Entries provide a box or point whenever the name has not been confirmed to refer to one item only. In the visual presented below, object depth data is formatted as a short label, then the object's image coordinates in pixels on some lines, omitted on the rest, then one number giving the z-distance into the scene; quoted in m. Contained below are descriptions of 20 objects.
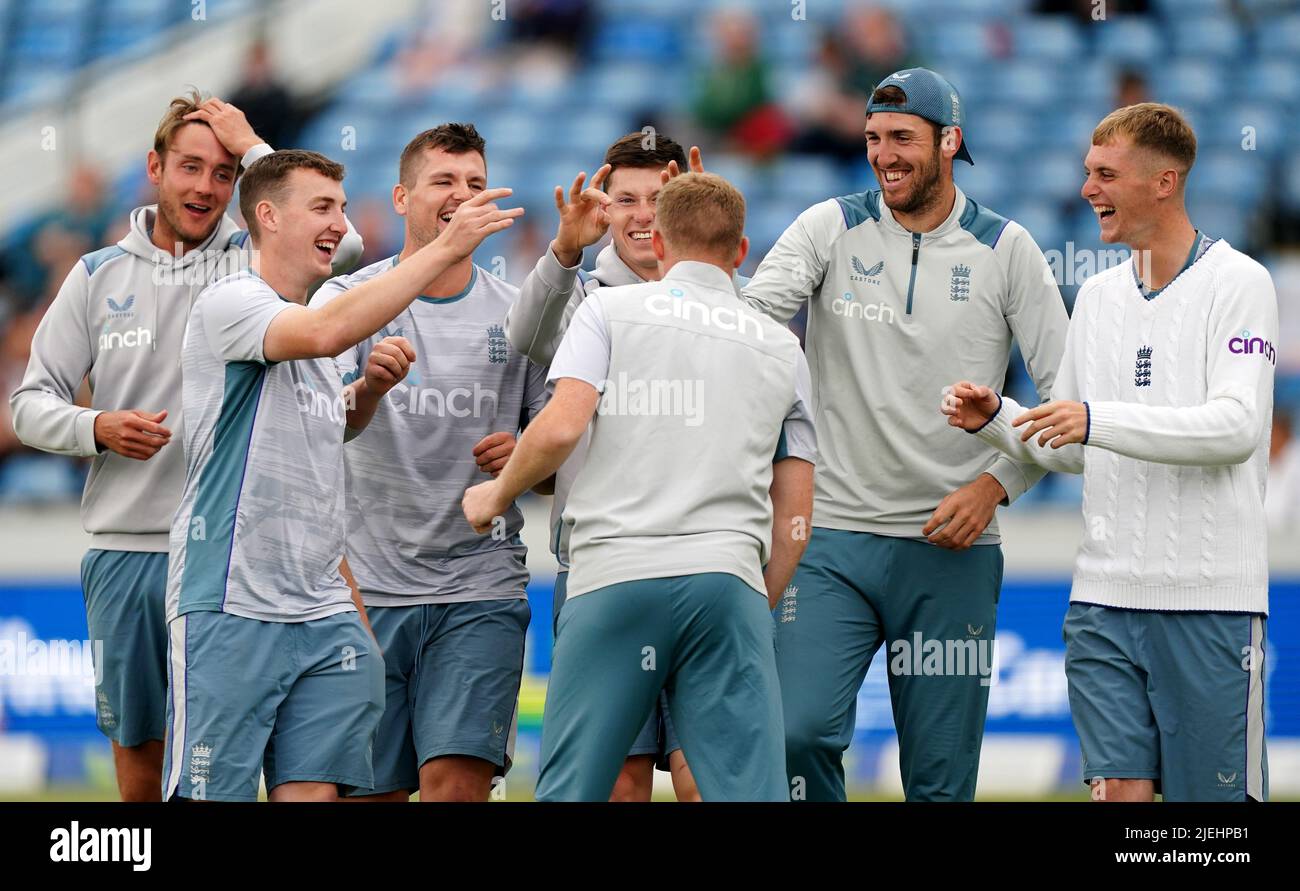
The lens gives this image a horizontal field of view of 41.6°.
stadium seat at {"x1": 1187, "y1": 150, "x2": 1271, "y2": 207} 12.09
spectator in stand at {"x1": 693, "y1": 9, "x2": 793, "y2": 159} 12.48
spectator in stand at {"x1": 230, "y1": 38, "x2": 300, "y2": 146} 12.38
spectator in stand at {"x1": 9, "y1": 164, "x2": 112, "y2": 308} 11.95
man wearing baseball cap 5.43
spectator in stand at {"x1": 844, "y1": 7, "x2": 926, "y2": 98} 12.69
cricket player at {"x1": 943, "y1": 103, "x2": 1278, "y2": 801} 4.70
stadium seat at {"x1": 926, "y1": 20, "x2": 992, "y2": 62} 13.08
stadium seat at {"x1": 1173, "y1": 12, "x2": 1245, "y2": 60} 13.02
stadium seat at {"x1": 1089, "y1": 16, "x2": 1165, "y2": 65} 13.02
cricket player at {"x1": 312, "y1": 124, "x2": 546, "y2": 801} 5.45
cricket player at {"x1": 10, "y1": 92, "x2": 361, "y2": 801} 5.64
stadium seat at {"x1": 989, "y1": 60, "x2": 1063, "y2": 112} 12.80
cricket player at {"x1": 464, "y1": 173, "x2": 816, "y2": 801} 4.26
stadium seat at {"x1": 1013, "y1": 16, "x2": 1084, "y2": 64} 13.05
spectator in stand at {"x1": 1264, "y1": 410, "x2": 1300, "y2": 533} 10.06
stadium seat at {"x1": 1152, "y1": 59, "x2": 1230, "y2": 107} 12.77
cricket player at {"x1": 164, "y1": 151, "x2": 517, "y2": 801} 4.50
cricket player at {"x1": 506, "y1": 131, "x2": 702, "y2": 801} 5.27
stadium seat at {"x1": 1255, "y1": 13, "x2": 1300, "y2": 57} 13.05
